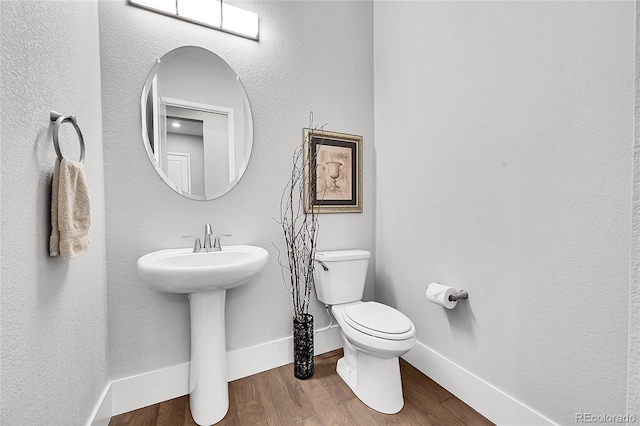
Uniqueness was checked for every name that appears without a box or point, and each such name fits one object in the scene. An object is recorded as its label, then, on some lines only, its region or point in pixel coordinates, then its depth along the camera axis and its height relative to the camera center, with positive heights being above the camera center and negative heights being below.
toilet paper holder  1.42 -0.46
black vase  1.62 -0.84
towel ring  0.83 +0.28
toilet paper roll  1.41 -0.47
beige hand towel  0.82 -0.01
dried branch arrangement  1.77 -0.13
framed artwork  1.84 +0.26
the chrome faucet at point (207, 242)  1.44 -0.18
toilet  1.31 -0.62
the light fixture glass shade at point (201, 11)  1.48 +1.10
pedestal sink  1.25 -0.59
